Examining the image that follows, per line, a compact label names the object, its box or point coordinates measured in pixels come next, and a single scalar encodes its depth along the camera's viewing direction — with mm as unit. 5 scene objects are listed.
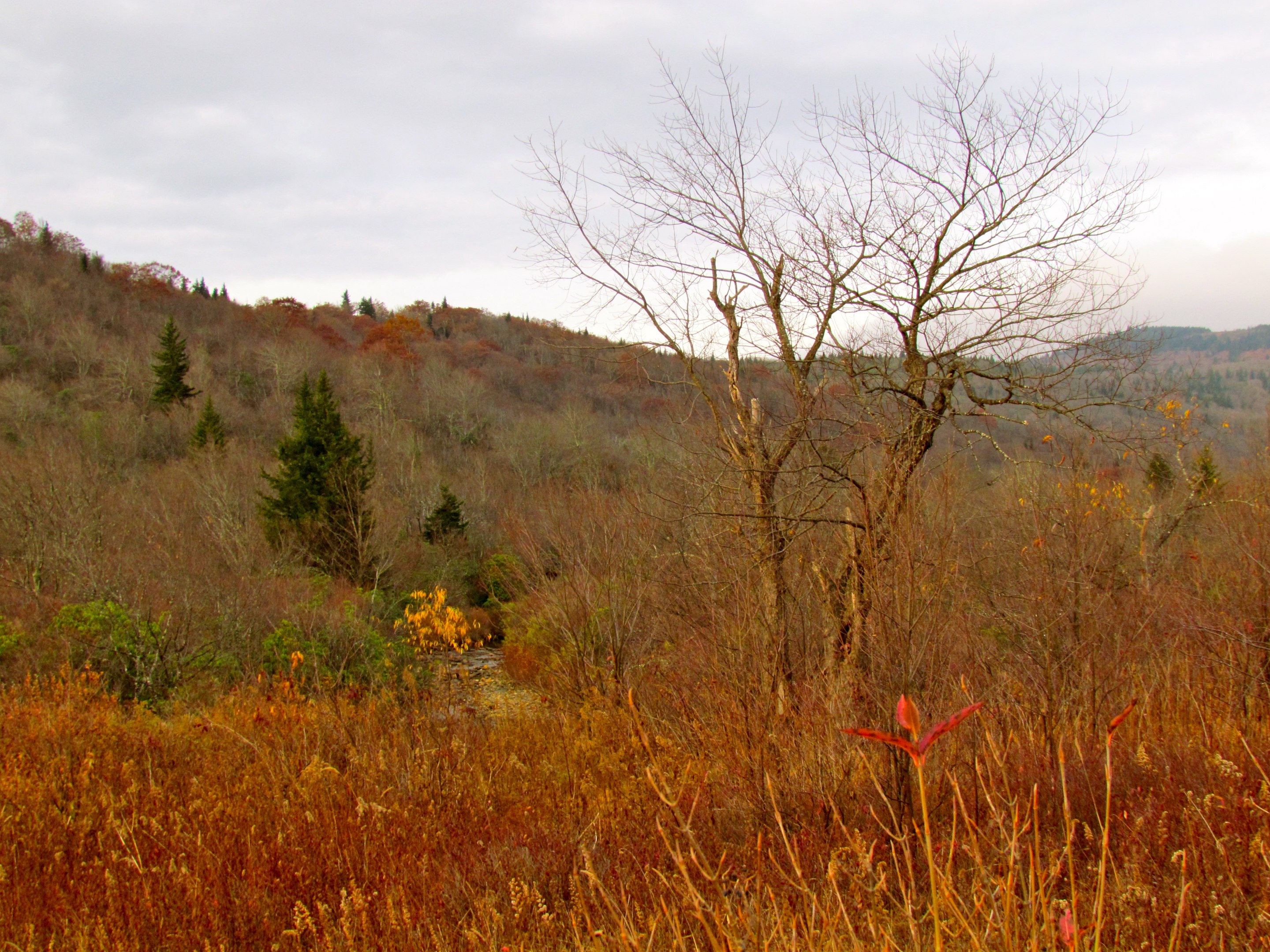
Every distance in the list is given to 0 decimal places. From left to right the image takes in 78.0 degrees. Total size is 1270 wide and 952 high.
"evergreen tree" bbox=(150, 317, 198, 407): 41125
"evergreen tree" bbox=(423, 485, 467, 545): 27734
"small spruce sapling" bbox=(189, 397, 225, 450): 31125
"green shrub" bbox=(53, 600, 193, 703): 11453
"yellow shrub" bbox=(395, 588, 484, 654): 12914
